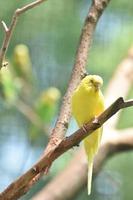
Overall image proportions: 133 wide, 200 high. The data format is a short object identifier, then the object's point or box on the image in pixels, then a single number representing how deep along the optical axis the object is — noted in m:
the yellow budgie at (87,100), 3.62
